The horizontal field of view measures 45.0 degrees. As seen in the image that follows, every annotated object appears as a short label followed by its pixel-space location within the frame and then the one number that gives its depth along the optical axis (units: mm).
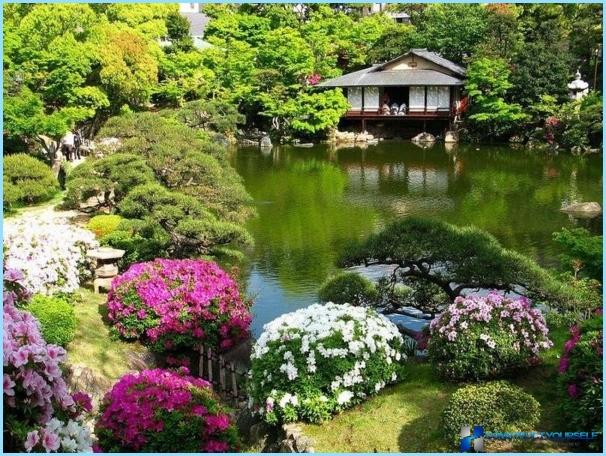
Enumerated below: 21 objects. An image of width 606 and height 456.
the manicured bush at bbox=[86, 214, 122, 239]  13674
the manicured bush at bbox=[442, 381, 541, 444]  5512
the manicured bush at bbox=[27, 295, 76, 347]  8328
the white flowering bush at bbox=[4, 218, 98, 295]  9438
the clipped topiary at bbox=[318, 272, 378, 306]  8625
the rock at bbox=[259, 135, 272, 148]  35062
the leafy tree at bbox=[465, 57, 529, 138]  32716
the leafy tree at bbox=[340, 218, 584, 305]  8016
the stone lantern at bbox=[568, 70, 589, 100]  32344
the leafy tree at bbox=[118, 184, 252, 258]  11266
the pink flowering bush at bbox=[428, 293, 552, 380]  6531
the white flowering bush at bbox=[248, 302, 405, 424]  6500
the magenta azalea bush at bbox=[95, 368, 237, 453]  5820
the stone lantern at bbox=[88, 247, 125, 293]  11125
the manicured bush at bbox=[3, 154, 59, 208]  17219
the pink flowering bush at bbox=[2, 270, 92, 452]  3566
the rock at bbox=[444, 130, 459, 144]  35312
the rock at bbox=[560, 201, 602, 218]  18938
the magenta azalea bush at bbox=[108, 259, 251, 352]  9141
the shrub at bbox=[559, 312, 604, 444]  5258
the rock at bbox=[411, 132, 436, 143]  36156
